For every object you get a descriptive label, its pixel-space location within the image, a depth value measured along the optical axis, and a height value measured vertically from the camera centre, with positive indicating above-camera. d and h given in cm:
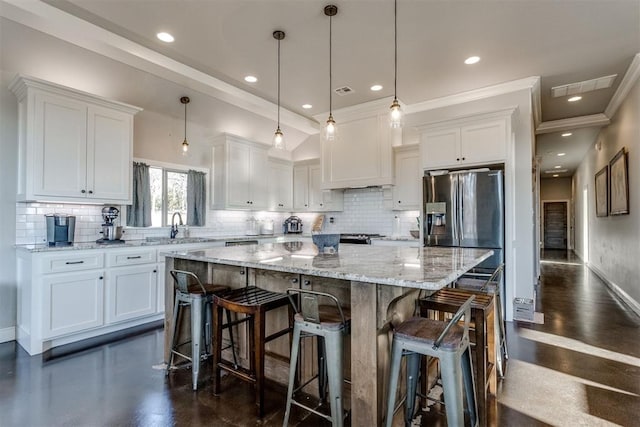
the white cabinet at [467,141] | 376 +95
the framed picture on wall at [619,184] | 439 +50
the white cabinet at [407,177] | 481 +64
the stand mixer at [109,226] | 373 -5
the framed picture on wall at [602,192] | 562 +50
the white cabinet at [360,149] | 488 +110
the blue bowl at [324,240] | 261 -15
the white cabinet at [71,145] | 306 +77
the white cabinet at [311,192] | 584 +51
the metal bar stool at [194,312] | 229 -67
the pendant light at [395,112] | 256 +84
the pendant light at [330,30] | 272 +173
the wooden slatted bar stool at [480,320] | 188 -59
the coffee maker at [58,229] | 322 -7
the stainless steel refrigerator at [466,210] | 371 +11
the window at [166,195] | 450 +38
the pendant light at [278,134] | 310 +81
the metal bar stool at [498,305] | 232 -60
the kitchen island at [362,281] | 163 -37
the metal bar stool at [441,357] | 146 -64
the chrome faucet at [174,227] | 457 -8
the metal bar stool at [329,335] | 167 -60
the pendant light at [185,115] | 418 +150
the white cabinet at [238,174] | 504 +75
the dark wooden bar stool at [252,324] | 195 -64
